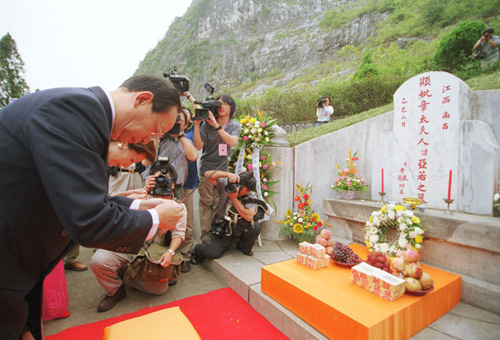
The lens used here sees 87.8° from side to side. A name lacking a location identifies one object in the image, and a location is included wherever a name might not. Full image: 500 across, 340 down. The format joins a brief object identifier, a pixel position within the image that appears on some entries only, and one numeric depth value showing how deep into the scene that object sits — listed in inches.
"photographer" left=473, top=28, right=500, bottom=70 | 231.9
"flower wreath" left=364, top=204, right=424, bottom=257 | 113.2
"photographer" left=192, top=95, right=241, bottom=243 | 147.4
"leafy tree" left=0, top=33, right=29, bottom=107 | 786.2
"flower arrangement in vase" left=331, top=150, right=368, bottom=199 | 160.9
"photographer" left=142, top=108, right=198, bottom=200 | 137.6
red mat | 90.4
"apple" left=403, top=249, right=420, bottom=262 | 95.1
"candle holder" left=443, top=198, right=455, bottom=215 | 118.2
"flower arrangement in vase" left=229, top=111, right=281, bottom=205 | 163.6
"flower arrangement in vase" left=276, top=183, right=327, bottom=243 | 159.9
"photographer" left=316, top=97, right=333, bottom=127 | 318.3
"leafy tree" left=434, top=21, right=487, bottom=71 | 270.2
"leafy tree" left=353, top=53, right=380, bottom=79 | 381.7
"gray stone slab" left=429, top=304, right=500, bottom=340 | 80.4
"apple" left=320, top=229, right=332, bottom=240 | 124.7
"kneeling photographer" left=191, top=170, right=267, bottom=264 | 137.1
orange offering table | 72.6
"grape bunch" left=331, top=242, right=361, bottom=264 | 108.7
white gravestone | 132.5
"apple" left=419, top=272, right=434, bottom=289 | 86.0
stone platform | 96.4
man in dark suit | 34.3
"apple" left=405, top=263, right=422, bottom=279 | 88.0
